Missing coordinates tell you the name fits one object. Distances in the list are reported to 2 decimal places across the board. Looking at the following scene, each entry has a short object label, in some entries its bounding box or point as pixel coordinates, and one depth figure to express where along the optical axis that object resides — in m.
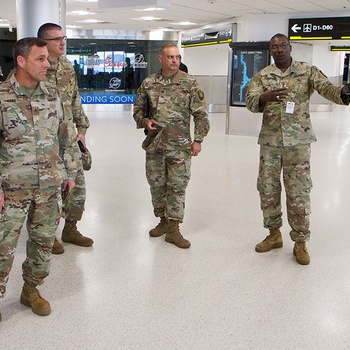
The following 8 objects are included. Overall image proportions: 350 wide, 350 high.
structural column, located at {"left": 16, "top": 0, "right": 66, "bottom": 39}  6.43
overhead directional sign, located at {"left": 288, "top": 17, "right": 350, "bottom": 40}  11.91
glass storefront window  22.33
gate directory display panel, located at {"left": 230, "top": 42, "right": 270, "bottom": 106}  12.12
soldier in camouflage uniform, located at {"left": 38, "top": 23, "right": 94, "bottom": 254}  3.88
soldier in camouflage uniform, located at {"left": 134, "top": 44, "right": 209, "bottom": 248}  4.37
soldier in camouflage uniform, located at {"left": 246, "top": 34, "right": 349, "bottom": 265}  3.99
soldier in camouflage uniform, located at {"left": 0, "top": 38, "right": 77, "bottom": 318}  2.85
